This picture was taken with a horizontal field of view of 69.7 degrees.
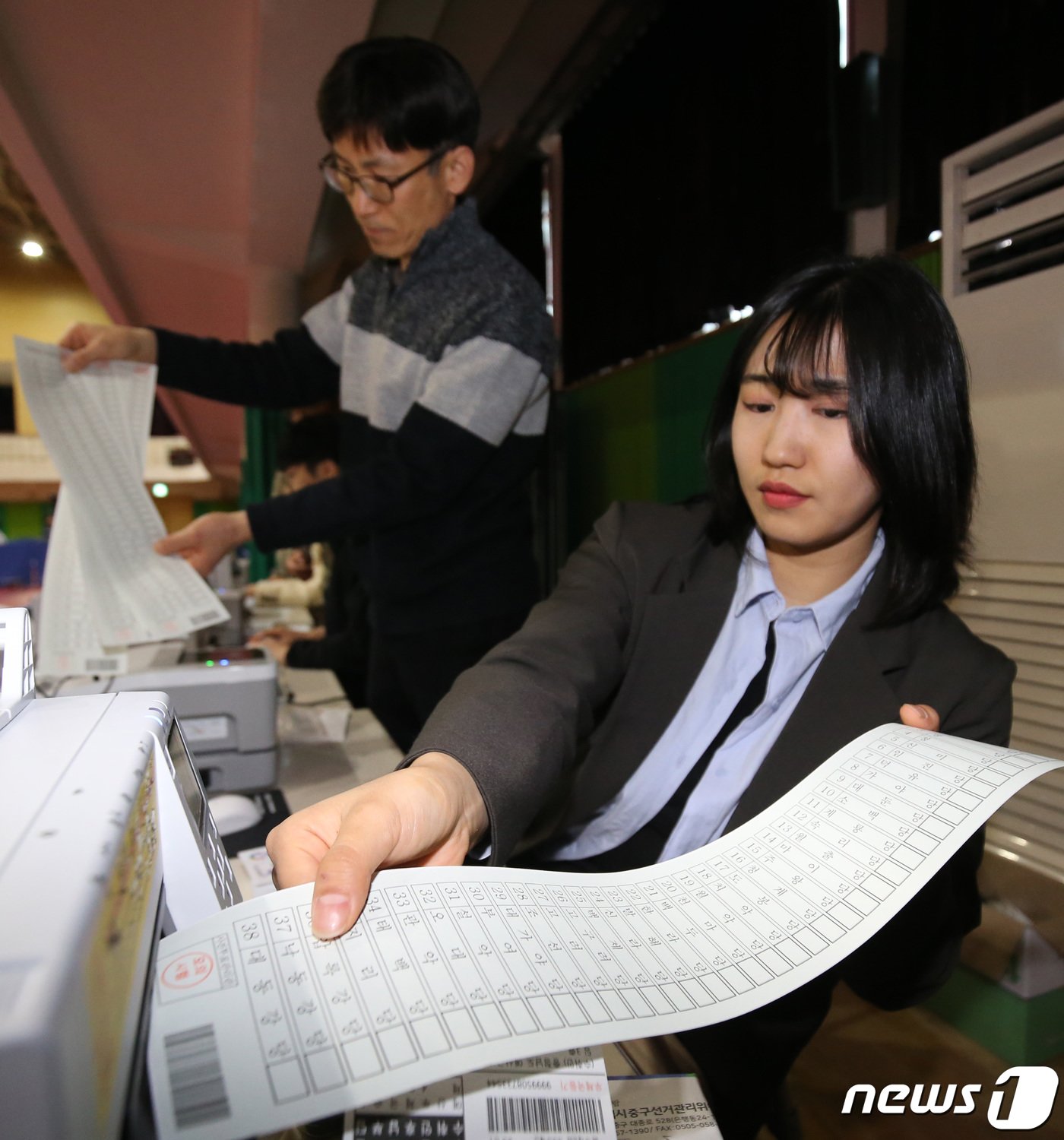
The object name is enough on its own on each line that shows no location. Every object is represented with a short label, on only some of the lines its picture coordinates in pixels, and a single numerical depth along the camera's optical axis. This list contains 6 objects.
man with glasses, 1.20
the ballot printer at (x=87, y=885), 0.21
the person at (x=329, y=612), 2.23
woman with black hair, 0.75
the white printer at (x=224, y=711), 1.06
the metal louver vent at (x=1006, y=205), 1.04
